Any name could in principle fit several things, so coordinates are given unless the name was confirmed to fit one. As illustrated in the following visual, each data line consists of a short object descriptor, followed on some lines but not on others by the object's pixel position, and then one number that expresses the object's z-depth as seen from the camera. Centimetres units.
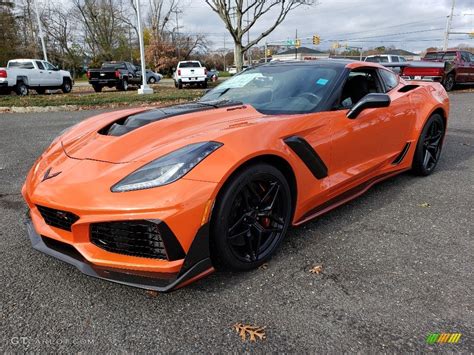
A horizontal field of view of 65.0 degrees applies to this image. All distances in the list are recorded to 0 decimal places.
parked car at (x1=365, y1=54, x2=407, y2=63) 1956
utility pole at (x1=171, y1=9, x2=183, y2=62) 5121
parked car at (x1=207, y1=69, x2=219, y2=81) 3375
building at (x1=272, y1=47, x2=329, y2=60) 8655
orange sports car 194
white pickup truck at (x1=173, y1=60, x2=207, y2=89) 2075
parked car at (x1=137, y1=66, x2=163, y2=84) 3130
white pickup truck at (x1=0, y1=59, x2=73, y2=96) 1534
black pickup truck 1953
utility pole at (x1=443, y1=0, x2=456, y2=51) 3708
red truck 1480
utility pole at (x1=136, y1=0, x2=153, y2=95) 1593
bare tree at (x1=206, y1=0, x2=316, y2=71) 1822
